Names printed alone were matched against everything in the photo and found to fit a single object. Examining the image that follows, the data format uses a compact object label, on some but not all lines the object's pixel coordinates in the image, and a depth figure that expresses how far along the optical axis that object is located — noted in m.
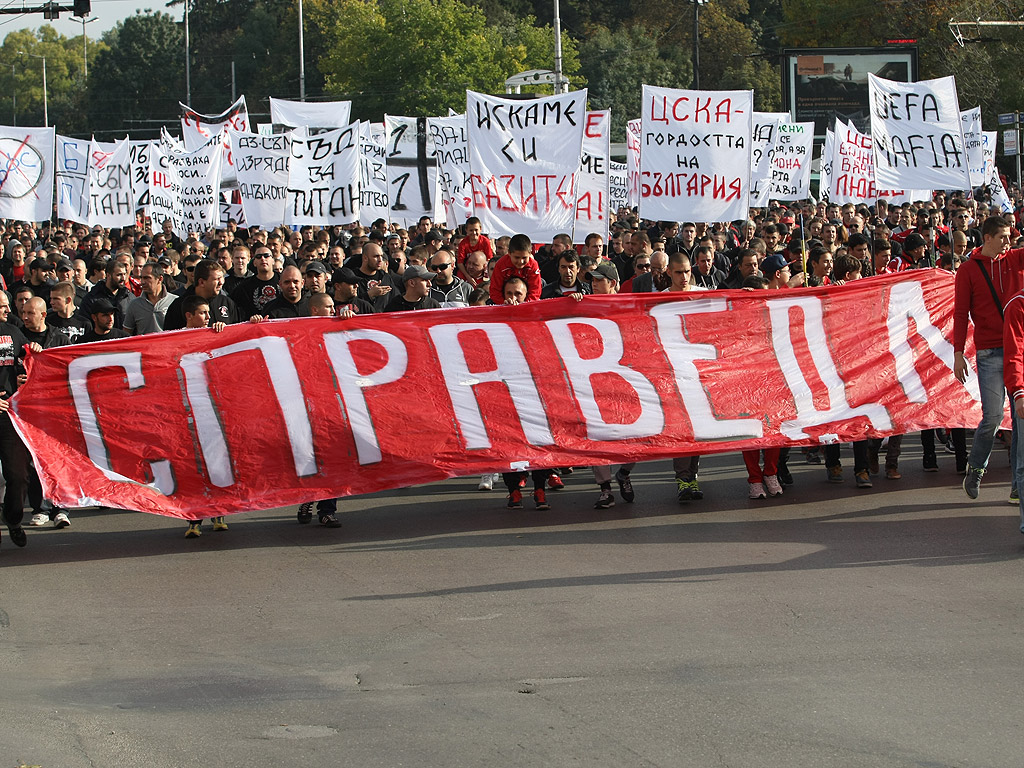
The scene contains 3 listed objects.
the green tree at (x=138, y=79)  90.44
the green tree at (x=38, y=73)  127.91
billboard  51.12
